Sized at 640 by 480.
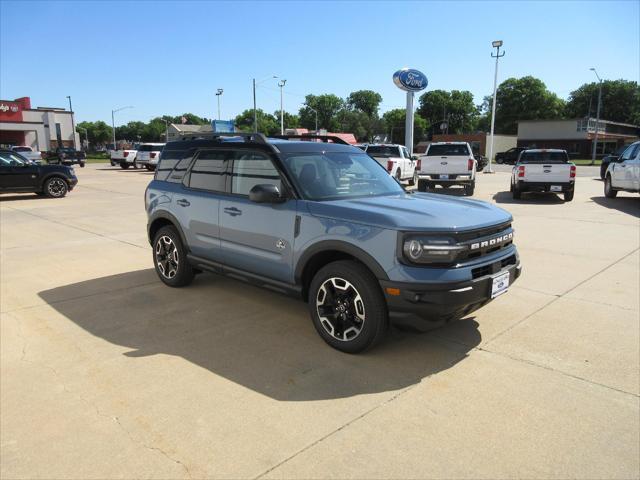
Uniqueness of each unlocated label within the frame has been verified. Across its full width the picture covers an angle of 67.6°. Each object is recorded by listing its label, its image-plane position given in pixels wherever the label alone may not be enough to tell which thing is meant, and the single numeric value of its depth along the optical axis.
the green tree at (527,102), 99.31
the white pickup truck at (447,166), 16.39
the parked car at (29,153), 33.32
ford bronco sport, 3.53
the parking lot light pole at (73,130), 61.03
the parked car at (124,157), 33.34
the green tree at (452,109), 123.94
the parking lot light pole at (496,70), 33.75
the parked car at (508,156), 50.16
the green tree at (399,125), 115.44
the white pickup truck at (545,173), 14.92
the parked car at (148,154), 29.86
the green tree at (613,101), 93.38
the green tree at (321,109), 148.96
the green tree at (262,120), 118.97
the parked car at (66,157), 38.44
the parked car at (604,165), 24.79
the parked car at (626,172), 14.06
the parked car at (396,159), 18.45
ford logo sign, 29.98
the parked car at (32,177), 15.30
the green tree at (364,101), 157.12
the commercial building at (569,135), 64.50
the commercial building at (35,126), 53.25
